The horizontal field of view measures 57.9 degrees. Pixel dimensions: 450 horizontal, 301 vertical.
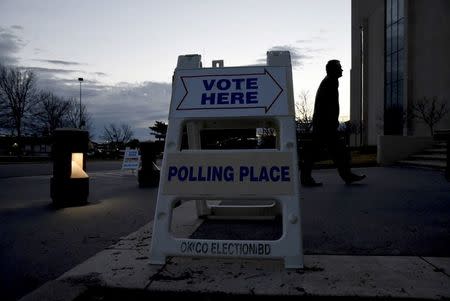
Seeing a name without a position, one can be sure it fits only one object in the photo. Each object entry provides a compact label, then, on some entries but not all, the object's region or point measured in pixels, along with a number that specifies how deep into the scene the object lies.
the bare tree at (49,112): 54.39
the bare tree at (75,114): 65.25
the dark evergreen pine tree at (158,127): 85.19
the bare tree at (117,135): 99.00
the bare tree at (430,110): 26.47
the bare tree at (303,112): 41.56
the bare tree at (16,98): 45.22
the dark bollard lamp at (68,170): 6.26
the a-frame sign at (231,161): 2.78
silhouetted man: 7.79
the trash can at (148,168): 10.13
